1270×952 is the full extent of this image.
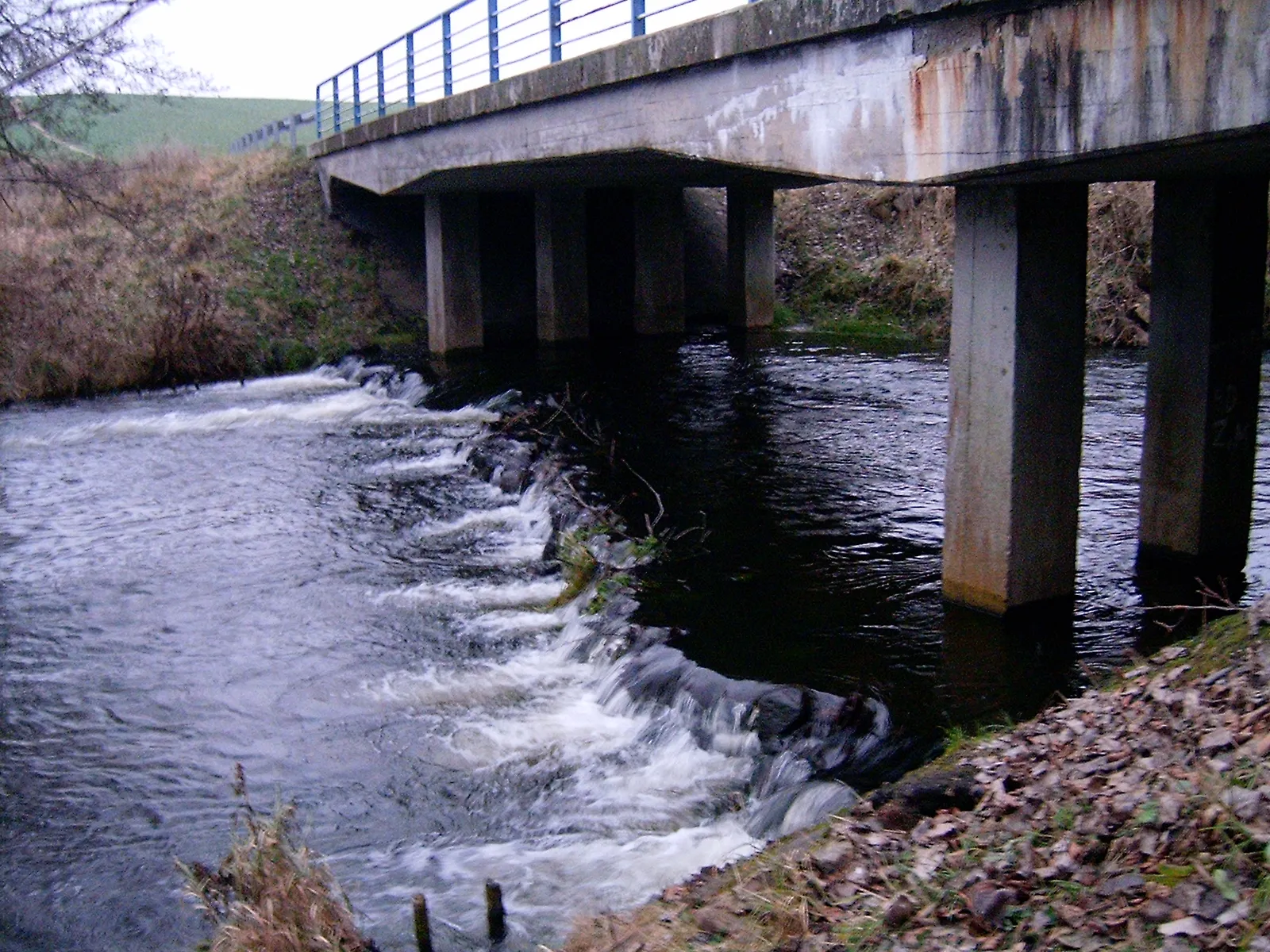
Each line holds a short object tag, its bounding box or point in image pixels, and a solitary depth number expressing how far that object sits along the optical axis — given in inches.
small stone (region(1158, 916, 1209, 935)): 122.1
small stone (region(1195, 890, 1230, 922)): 124.3
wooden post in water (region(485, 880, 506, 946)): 198.5
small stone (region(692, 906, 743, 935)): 163.6
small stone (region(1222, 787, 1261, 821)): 136.3
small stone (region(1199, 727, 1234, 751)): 155.7
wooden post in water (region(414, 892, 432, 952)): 182.9
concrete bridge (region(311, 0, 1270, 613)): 230.5
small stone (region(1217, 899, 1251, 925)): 121.0
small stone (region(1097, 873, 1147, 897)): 135.3
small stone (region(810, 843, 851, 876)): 171.2
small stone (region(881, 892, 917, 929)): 145.9
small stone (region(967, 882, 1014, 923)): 140.8
